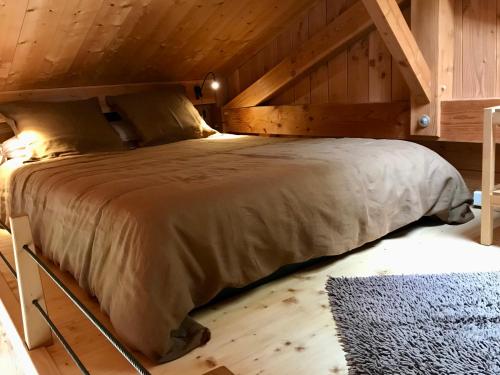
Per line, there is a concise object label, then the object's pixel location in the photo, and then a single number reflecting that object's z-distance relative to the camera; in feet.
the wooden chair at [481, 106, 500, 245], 7.70
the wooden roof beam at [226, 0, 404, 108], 10.92
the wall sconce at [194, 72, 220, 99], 14.40
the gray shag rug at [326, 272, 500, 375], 4.83
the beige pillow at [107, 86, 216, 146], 11.67
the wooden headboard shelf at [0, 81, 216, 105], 11.46
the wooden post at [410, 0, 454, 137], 9.59
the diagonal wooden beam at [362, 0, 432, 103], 8.70
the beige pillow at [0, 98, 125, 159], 10.13
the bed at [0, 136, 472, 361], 5.39
